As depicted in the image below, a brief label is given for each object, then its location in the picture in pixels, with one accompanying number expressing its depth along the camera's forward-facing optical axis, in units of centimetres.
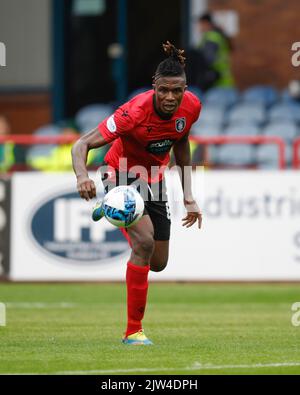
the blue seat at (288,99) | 2047
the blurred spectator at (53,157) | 1705
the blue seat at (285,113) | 1973
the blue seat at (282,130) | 1916
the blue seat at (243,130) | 1948
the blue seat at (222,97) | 2061
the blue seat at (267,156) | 1700
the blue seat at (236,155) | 1705
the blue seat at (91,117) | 2084
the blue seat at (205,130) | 1959
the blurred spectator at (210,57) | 2036
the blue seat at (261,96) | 2066
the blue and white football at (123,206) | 976
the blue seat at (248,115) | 1997
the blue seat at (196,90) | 2042
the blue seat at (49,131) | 2037
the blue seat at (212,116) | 2006
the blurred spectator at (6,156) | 1706
